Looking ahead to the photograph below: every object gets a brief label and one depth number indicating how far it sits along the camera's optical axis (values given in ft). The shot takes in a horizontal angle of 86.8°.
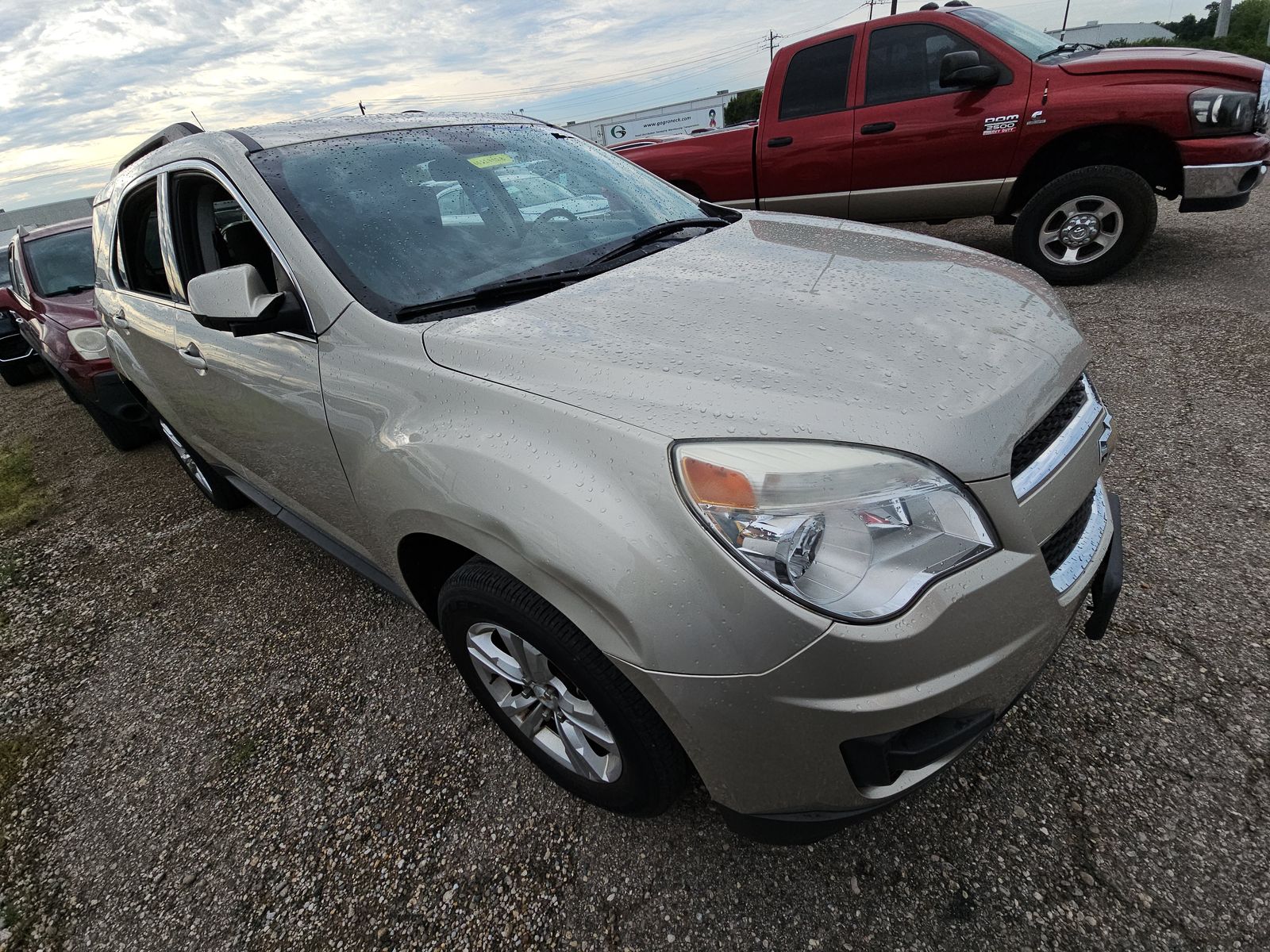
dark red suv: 14.34
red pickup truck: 14.15
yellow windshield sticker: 7.63
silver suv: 3.89
